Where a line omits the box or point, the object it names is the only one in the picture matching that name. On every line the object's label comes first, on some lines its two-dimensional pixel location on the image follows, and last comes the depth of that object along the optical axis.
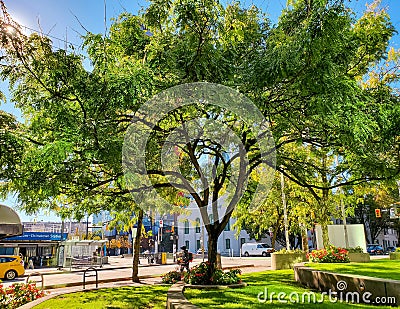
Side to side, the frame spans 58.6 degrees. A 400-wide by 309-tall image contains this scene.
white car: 54.03
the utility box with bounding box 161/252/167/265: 40.92
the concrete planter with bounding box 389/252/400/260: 21.66
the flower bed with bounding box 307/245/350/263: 17.86
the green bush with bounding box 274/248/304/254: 22.98
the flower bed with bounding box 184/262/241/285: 12.19
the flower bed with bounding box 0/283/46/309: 9.70
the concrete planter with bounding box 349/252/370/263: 20.33
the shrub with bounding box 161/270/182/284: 15.74
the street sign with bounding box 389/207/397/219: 28.97
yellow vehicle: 26.97
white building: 63.16
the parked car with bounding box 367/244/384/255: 49.97
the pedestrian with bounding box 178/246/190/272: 17.27
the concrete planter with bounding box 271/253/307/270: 22.17
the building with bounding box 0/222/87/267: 39.62
